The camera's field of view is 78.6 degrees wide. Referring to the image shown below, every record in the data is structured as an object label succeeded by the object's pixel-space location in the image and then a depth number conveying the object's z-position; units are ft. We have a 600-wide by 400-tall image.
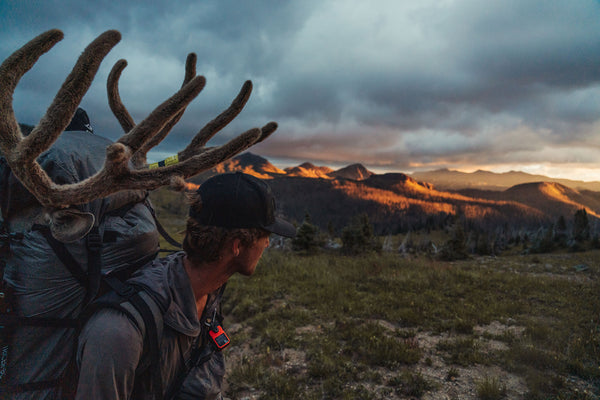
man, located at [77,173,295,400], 1.94
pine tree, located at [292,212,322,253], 56.24
